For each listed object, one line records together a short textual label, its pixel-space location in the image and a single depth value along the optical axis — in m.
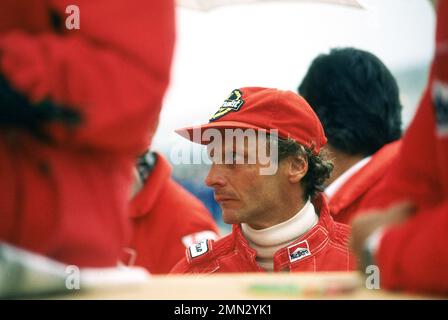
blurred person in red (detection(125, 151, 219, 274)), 2.74
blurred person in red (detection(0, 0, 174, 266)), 1.66
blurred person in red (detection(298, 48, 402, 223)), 2.80
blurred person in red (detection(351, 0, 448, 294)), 1.63
